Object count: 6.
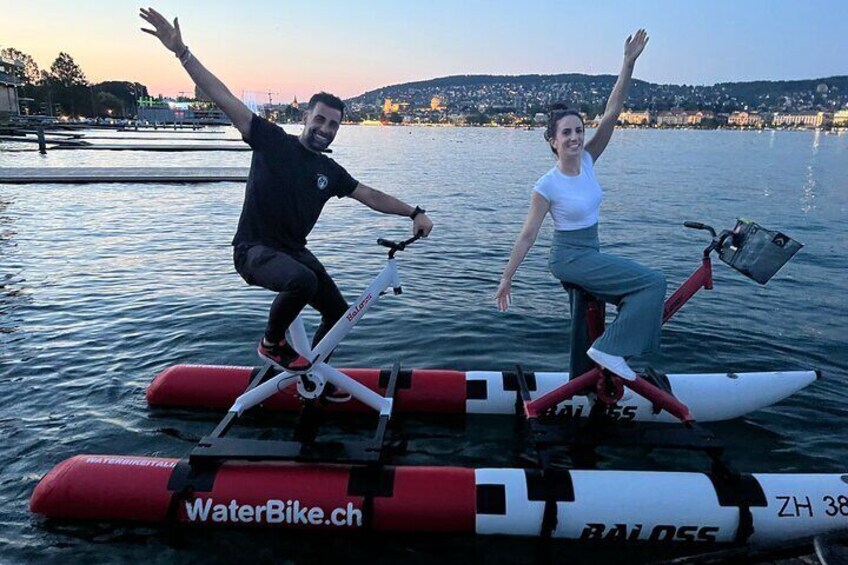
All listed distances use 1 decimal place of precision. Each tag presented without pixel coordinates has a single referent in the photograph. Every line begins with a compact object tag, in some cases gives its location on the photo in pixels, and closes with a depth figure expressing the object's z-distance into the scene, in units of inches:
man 180.7
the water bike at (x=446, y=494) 171.9
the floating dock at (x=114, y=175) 1076.9
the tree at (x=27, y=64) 5677.2
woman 181.5
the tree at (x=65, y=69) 5534.0
